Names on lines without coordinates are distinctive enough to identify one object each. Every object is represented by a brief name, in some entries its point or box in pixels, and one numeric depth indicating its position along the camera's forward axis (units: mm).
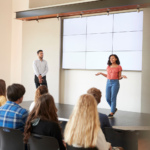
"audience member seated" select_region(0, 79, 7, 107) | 3662
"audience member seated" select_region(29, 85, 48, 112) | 3421
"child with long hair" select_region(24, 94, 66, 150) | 2188
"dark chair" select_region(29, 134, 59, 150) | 2112
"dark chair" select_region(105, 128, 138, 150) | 2453
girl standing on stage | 4980
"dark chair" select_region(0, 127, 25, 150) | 2341
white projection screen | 6051
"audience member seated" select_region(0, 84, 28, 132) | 2457
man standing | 6734
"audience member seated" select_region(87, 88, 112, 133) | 2623
